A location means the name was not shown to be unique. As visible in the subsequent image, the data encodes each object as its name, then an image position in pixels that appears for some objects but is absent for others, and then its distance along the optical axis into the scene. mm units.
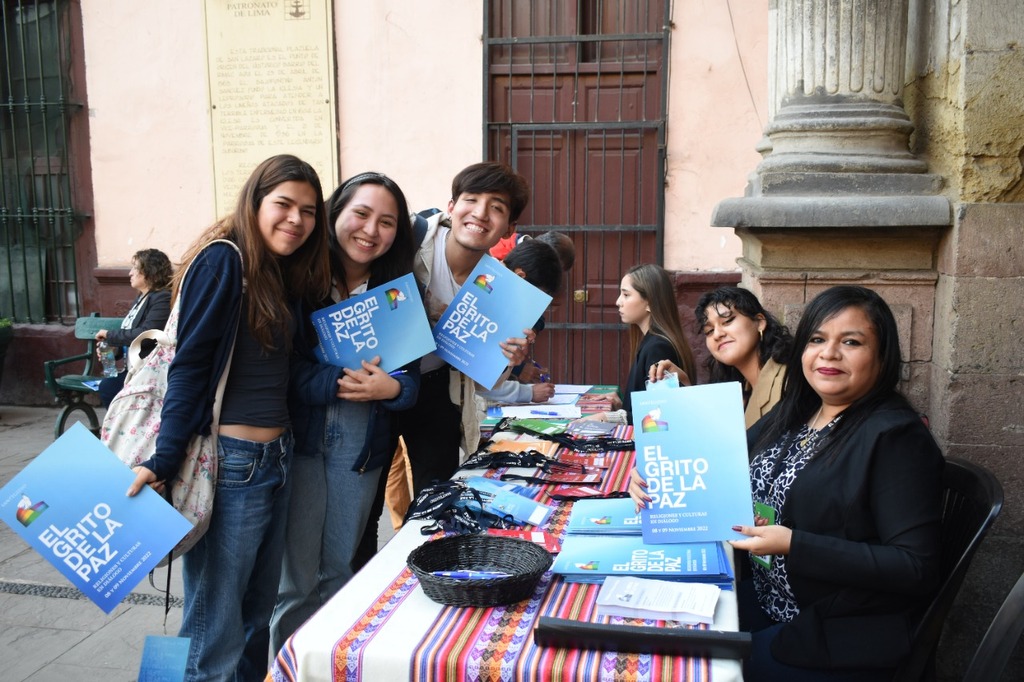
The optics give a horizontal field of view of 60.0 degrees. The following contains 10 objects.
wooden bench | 6500
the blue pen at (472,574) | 1812
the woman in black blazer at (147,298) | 5723
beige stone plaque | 6941
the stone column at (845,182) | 3014
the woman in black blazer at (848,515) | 1899
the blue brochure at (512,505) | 2279
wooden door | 6527
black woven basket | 1729
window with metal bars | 7637
